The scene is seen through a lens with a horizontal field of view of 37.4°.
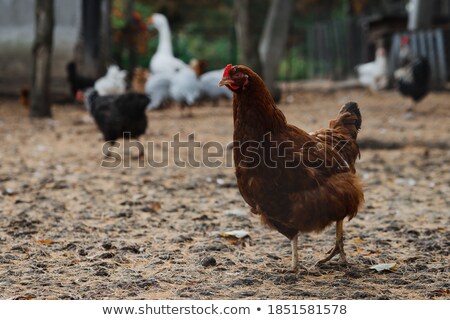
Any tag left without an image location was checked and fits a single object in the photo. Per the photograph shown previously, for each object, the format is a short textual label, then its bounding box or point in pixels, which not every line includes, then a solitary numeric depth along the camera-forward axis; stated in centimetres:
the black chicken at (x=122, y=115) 804
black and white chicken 1215
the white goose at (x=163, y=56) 1304
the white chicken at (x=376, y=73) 1573
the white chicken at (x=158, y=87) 1270
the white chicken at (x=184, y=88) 1224
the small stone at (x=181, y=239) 439
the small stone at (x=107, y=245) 416
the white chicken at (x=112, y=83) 1058
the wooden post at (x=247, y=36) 1388
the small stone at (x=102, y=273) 359
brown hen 343
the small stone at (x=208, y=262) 380
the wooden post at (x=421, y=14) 1524
